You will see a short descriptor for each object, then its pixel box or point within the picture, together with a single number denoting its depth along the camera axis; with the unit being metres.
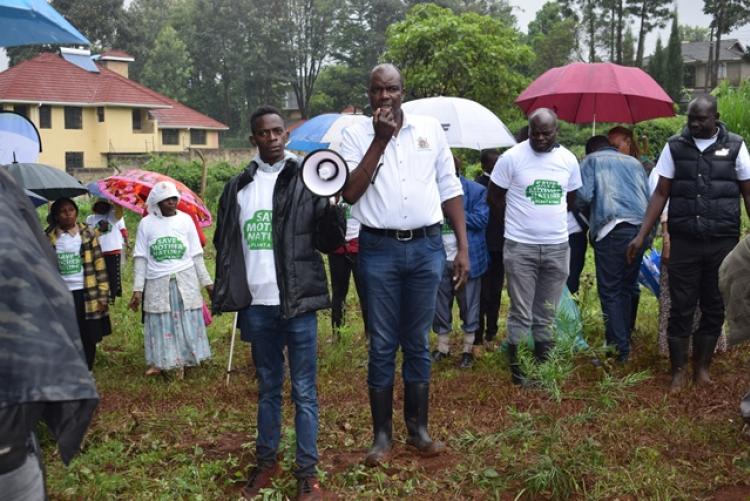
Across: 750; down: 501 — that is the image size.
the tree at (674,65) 51.44
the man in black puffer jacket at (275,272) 4.14
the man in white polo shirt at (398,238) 4.39
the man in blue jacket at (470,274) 7.04
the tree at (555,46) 50.62
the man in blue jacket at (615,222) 6.65
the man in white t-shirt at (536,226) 6.00
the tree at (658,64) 51.59
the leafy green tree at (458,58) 23.64
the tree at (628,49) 55.12
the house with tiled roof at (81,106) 37.56
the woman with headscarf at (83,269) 6.77
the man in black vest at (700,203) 5.64
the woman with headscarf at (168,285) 7.11
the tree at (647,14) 52.62
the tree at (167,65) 58.88
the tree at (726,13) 53.25
